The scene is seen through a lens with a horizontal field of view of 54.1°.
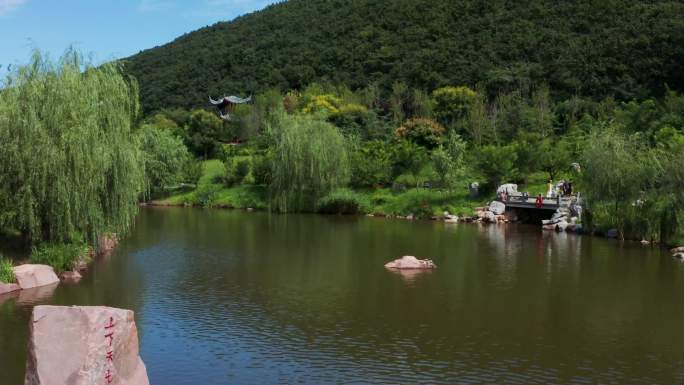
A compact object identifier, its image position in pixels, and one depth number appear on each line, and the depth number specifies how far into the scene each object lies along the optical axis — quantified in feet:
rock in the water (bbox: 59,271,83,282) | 59.82
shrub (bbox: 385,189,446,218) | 127.34
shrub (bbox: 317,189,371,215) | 132.46
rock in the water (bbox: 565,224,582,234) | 103.71
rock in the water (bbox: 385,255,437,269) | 69.41
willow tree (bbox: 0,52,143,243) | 57.00
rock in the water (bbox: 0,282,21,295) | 53.72
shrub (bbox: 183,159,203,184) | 157.89
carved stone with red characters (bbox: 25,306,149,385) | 28.12
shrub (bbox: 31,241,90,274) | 59.41
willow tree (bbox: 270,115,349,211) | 132.05
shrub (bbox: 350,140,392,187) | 140.36
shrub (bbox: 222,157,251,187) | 152.66
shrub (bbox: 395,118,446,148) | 161.89
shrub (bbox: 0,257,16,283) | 54.60
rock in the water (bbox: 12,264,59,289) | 55.52
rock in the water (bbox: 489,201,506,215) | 120.37
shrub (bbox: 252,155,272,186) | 144.77
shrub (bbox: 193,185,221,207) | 150.38
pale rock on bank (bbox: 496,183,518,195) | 122.62
